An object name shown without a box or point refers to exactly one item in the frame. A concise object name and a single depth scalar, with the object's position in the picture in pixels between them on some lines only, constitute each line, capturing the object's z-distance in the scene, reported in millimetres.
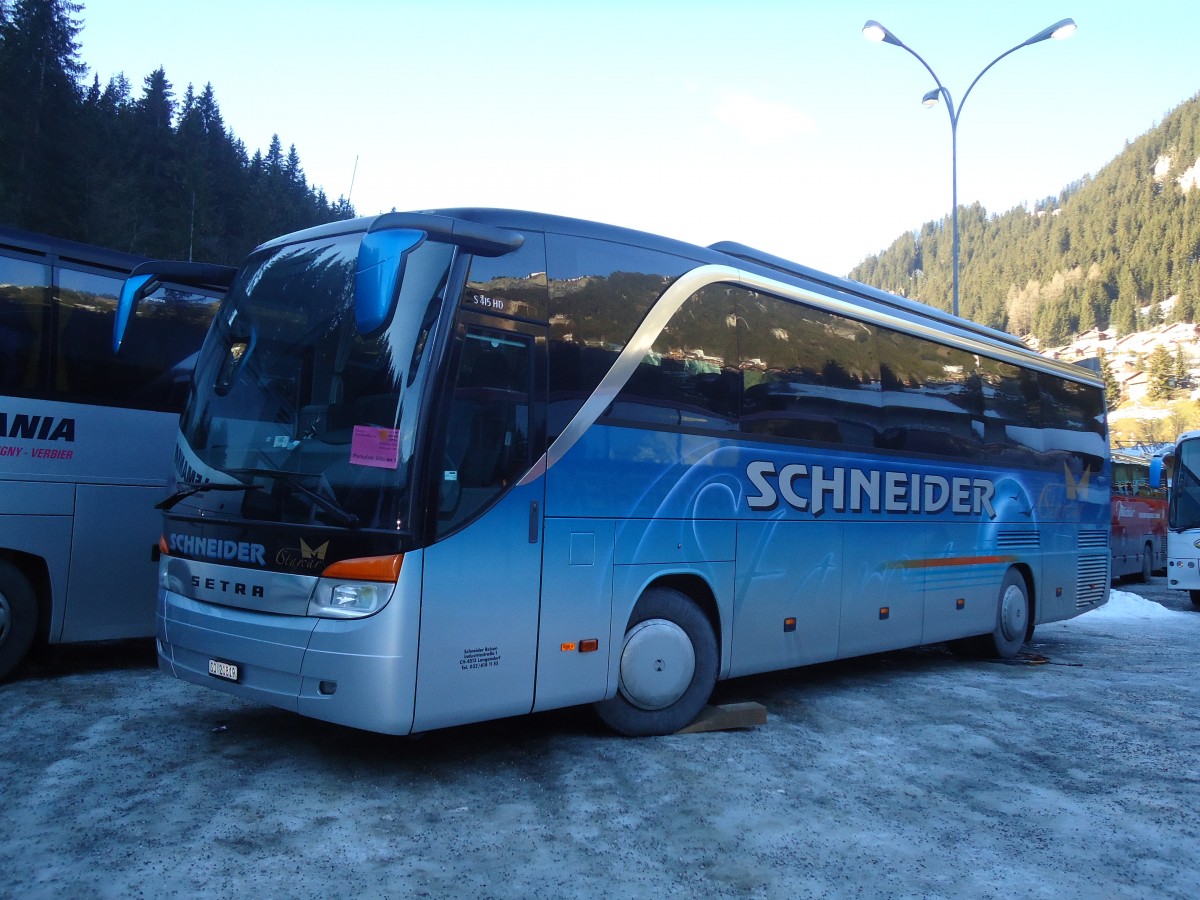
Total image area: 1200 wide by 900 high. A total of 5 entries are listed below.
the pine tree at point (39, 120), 43500
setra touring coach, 5199
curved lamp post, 17125
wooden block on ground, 6988
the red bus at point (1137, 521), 24938
